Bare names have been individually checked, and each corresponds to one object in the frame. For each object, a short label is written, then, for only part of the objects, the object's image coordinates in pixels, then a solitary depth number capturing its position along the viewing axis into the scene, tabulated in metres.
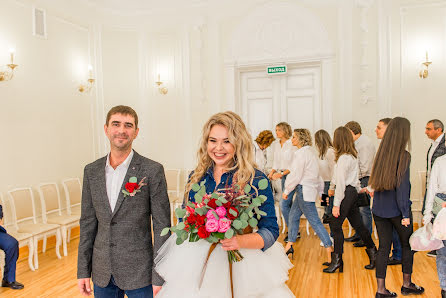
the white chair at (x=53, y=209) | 5.21
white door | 6.78
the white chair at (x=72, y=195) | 5.85
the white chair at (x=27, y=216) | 4.74
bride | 1.65
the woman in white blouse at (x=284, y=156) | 5.41
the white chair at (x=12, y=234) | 4.46
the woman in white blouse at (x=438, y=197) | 3.27
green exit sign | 6.71
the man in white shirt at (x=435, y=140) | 4.87
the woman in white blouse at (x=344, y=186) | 4.12
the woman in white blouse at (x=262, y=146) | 5.89
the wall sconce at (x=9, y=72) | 5.00
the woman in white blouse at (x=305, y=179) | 4.57
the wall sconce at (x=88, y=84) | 6.46
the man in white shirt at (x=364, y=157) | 5.30
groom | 2.09
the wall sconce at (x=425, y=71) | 5.78
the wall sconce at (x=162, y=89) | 7.34
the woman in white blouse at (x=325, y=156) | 5.29
